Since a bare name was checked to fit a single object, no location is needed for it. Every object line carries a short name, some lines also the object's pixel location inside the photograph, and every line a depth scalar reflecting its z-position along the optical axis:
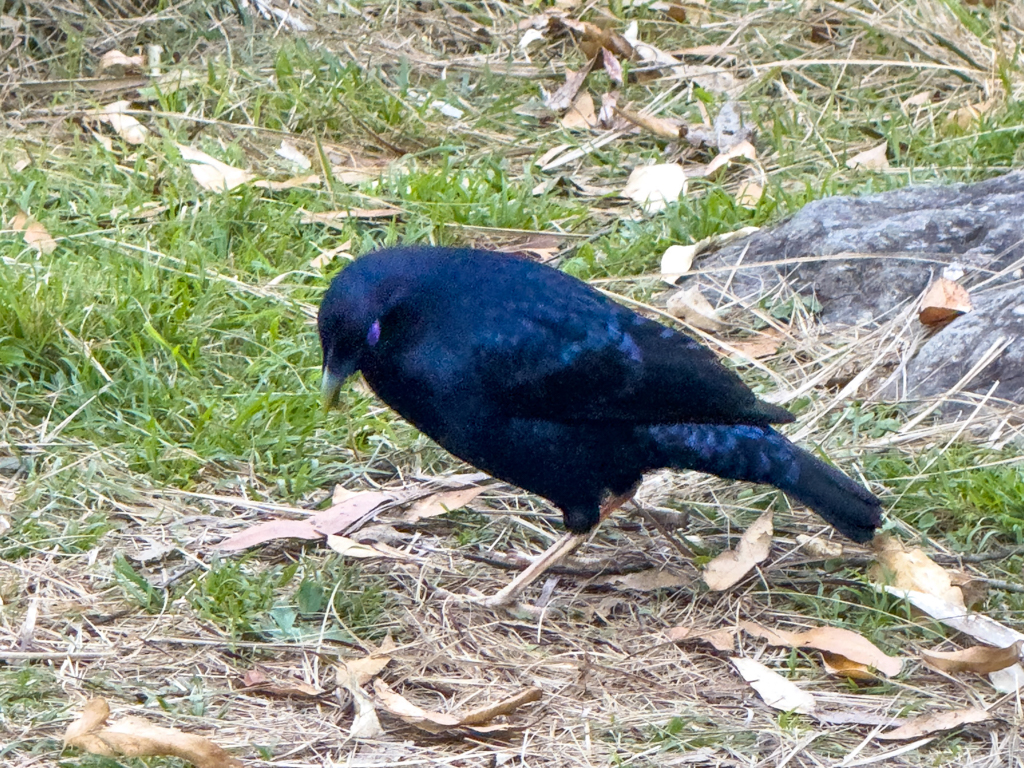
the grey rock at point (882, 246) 9.18
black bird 6.39
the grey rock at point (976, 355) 8.12
